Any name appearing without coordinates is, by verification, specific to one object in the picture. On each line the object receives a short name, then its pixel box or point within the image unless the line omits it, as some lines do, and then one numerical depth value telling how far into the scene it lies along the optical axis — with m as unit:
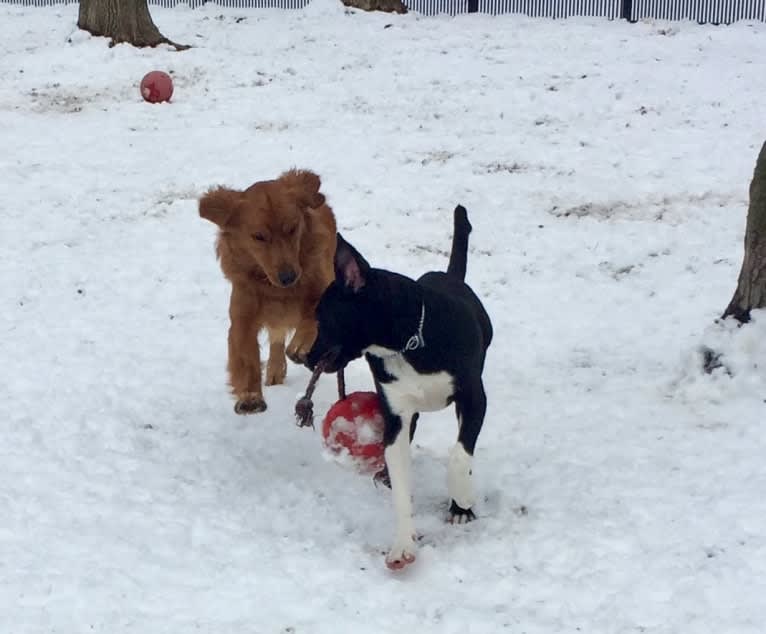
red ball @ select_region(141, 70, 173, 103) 12.38
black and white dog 4.00
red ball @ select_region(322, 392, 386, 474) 4.39
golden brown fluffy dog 5.00
